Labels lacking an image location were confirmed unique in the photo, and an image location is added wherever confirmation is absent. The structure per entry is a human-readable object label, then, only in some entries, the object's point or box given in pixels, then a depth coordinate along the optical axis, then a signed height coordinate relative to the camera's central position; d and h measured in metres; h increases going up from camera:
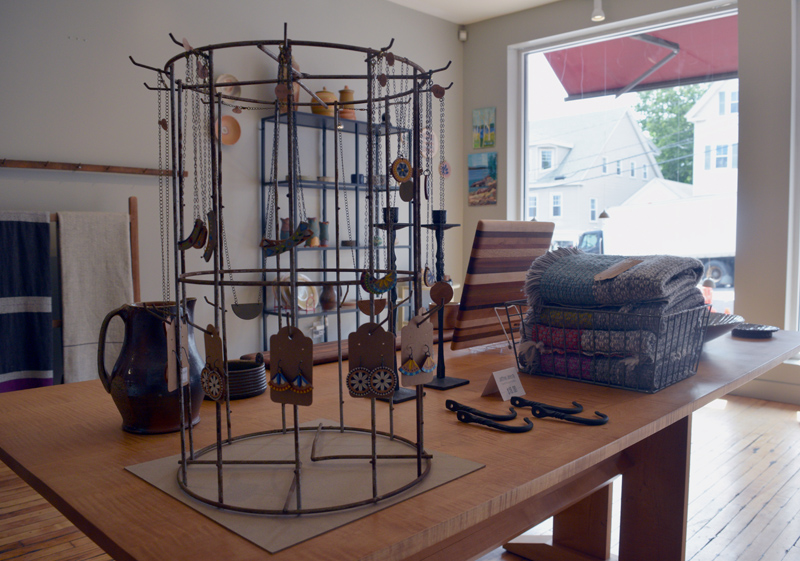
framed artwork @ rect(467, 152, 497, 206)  4.96 +0.49
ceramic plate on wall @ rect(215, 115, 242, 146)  3.56 +0.64
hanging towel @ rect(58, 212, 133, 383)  2.74 -0.18
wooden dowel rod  2.76 +0.36
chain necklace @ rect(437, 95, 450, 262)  1.24 +0.15
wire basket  1.24 -0.23
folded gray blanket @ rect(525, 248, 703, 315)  1.25 -0.10
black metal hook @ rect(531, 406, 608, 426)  1.02 -0.30
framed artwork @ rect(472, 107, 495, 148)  4.94 +0.91
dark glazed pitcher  0.96 -0.21
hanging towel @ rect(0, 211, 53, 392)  2.60 -0.26
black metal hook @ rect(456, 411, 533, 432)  0.98 -0.30
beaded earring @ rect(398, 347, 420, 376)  0.78 -0.16
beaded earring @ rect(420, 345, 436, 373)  0.79 -0.16
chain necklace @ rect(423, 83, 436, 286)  1.01 +0.16
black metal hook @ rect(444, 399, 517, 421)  1.04 -0.30
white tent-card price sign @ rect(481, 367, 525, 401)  1.17 -0.28
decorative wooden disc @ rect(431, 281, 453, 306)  0.88 -0.08
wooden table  0.64 -0.31
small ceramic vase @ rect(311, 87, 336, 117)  3.72 +0.87
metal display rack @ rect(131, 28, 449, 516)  0.68 -0.05
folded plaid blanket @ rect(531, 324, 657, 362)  1.23 -0.22
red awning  3.97 +1.26
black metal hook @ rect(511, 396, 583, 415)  1.07 -0.30
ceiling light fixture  4.23 +1.56
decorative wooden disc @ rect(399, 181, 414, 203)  0.80 +0.06
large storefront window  3.98 +0.70
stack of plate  1.23 -0.28
